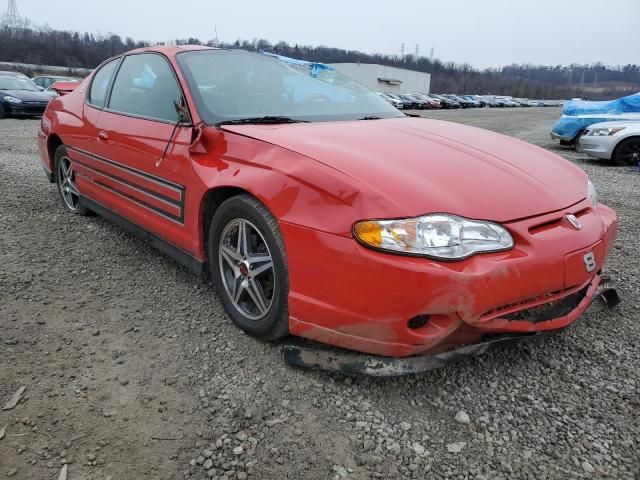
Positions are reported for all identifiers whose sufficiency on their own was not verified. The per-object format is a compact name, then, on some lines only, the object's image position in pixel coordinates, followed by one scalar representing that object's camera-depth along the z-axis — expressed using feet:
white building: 222.89
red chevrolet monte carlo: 5.96
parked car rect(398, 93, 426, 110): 141.31
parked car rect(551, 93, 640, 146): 32.91
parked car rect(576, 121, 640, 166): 27.32
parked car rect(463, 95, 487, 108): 184.65
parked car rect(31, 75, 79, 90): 65.51
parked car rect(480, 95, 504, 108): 192.73
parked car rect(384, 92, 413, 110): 133.69
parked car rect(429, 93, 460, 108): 162.91
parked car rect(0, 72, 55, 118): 44.75
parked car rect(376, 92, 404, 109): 117.35
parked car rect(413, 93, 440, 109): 151.00
